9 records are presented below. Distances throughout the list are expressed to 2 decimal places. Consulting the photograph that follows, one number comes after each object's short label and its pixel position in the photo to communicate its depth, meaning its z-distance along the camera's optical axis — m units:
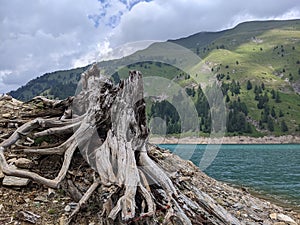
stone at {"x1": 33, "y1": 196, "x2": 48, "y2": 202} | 7.15
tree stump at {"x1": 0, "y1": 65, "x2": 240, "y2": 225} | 6.45
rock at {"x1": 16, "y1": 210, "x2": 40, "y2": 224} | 6.42
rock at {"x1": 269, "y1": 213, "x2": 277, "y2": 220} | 10.58
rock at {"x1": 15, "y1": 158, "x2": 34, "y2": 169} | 8.11
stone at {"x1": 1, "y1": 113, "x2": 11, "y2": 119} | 11.58
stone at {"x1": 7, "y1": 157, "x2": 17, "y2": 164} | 8.15
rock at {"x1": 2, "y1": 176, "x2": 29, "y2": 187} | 7.39
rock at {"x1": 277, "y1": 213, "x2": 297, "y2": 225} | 10.47
